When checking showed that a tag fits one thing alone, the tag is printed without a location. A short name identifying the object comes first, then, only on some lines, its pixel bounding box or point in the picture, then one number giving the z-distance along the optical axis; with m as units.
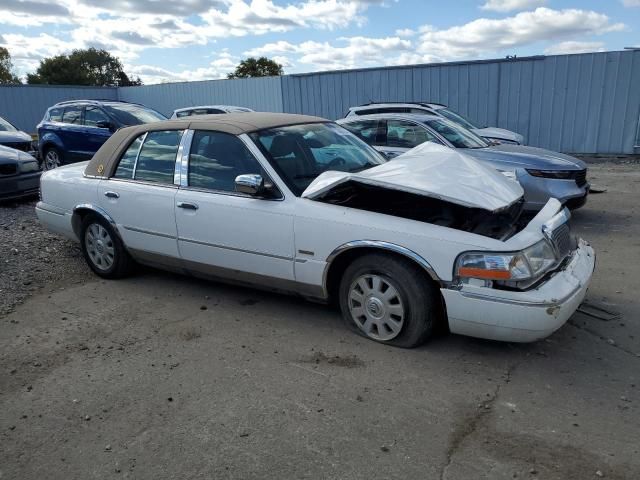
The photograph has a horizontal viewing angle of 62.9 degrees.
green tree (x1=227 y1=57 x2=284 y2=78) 70.31
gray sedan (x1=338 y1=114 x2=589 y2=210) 6.94
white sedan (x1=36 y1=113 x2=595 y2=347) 3.39
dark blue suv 10.97
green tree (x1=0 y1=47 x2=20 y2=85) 61.47
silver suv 10.36
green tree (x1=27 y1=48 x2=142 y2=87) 61.19
